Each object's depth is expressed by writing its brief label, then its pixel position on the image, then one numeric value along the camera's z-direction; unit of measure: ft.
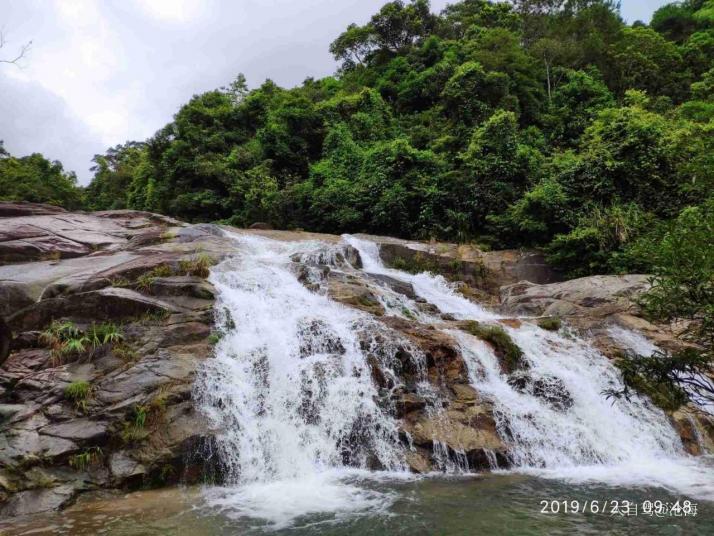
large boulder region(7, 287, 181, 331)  32.17
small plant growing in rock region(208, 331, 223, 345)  31.71
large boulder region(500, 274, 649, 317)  44.96
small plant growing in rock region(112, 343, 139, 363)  28.96
